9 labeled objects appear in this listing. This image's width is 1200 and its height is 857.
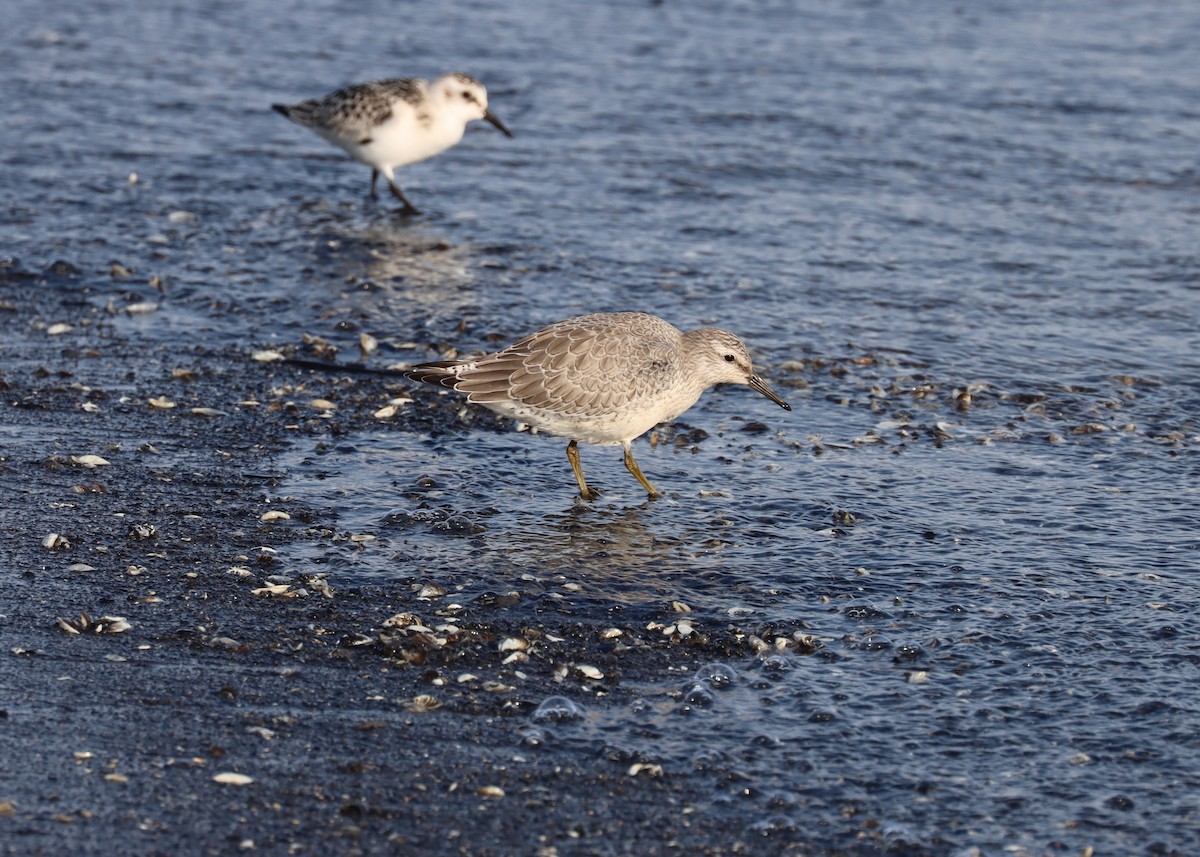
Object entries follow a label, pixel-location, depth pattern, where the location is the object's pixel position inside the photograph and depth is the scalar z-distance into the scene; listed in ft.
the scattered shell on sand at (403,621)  39.52
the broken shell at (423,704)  35.40
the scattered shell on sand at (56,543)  42.52
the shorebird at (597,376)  48.70
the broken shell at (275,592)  40.91
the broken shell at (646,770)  33.19
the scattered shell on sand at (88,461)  48.55
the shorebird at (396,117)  83.41
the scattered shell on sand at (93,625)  37.88
